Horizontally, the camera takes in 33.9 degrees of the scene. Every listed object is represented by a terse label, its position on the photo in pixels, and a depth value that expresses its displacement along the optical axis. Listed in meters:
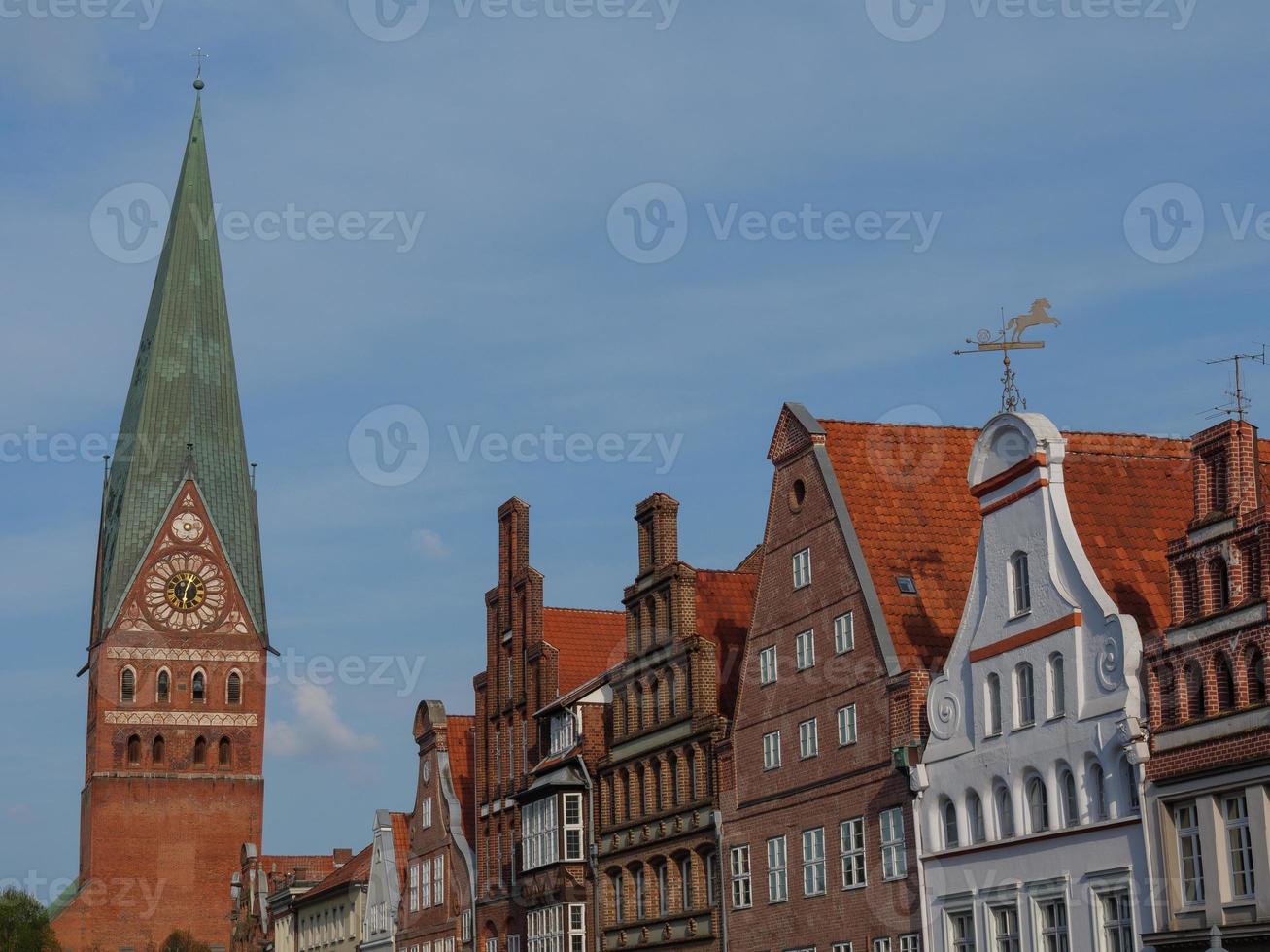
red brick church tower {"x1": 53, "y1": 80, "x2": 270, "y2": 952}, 142.25
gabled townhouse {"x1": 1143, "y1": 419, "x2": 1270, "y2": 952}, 36.56
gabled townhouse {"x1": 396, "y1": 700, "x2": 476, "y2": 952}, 75.50
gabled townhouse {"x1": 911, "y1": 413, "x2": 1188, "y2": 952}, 40.22
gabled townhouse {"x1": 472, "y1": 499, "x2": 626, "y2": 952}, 70.25
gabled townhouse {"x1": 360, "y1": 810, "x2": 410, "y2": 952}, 84.38
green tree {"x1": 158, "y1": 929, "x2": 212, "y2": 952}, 126.06
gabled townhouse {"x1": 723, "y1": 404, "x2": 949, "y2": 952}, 48.22
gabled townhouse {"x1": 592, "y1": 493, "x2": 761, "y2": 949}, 57.75
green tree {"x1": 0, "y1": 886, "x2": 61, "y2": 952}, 111.06
